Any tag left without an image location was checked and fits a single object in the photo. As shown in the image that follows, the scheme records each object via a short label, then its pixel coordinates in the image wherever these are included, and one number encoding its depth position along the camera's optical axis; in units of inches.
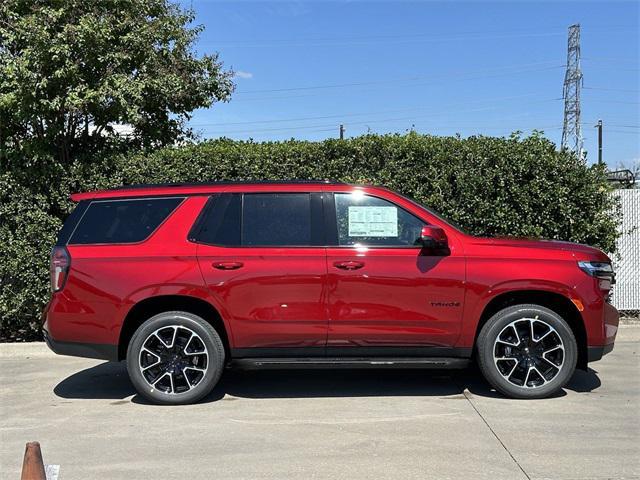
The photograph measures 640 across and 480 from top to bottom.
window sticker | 215.6
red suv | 209.9
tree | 309.1
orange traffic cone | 121.5
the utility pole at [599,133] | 2170.0
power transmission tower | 1897.0
